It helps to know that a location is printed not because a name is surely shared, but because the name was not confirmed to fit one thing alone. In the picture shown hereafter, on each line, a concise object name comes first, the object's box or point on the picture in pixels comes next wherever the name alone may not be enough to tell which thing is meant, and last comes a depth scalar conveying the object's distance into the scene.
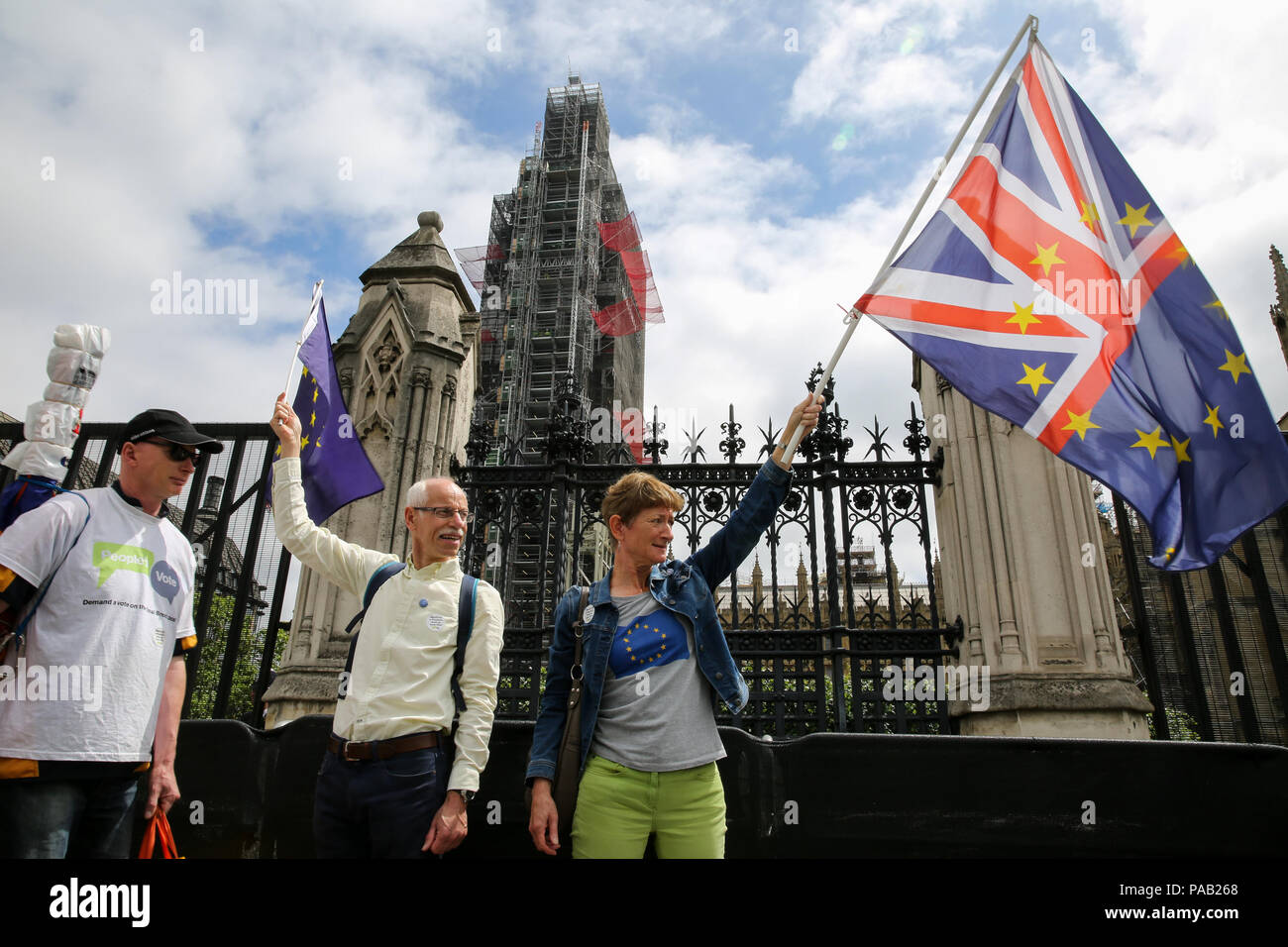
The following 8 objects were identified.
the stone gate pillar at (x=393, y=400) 6.65
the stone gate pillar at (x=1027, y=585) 5.91
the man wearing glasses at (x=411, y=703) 2.65
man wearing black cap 2.36
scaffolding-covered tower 43.16
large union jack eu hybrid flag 3.86
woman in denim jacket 2.55
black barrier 3.29
